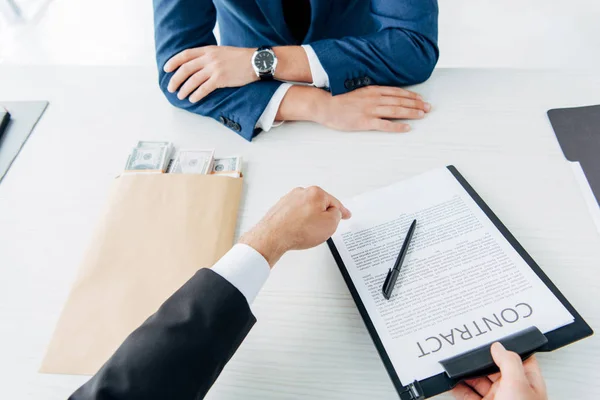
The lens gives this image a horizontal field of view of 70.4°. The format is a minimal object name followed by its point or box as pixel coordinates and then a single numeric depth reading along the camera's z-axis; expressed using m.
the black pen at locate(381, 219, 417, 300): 0.65
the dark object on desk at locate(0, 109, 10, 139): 1.00
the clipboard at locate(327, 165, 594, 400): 0.55
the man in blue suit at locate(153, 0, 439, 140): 0.93
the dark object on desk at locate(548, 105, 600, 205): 0.80
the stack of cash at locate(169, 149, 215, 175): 0.85
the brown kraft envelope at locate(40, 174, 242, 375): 0.65
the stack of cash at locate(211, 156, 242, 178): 0.85
